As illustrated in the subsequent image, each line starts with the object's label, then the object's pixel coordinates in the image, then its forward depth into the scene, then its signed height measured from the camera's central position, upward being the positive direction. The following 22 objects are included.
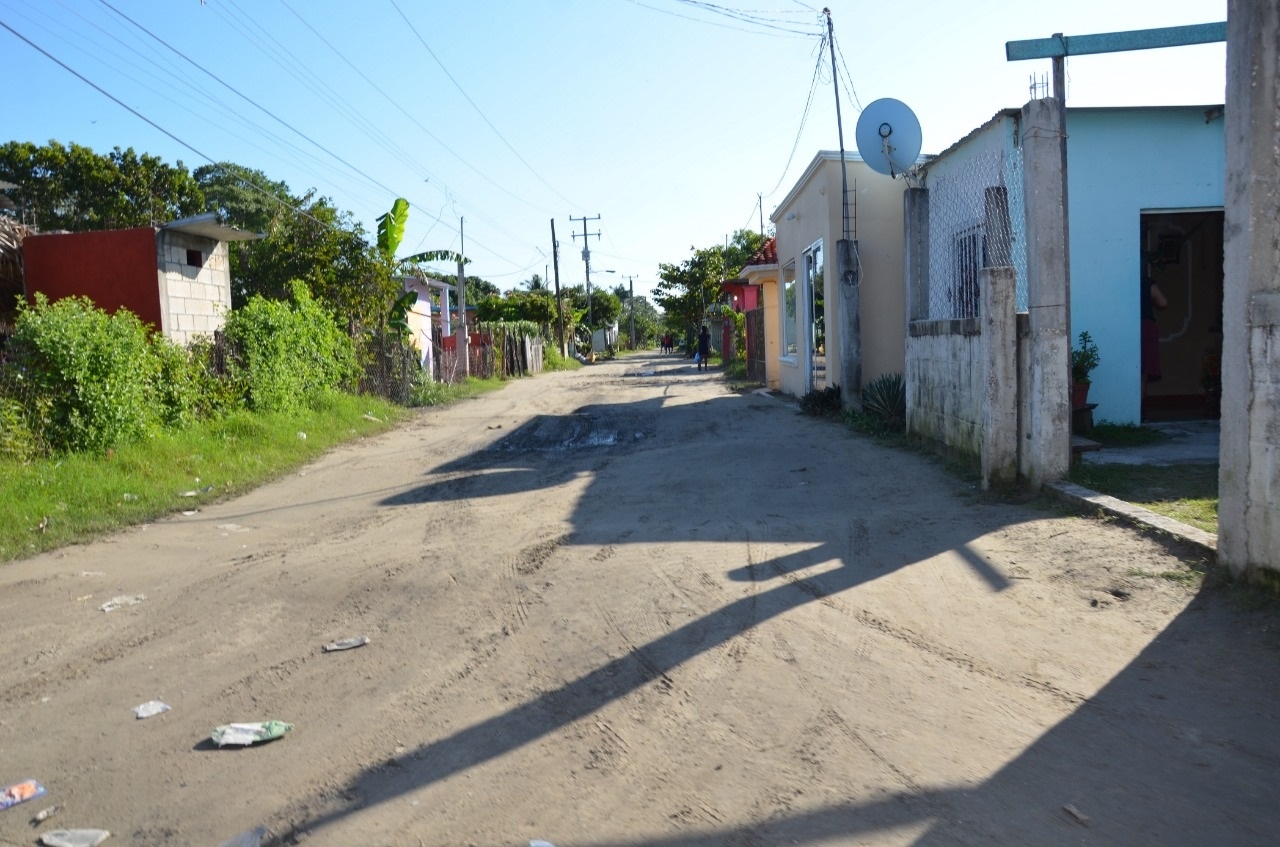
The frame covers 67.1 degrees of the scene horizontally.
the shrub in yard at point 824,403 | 15.33 -0.99
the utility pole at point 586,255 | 73.50 +7.33
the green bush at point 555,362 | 45.47 -0.46
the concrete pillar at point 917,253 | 11.46 +1.00
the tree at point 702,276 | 53.69 +4.05
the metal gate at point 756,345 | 25.47 -0.04
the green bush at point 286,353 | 14.62 +0.18
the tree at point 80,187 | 32.91 +6.37
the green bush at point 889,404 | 12.46 -0.86
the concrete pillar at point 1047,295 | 7.79 +0.29
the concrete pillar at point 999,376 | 8.00 -0.35
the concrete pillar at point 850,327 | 14.56 +0.19
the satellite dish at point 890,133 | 11.81 +2.51
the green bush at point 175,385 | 12.28 -0.22
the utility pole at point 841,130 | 14.24 +3.13
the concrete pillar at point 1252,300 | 5.10 +0.12
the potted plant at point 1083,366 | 10.45 -0.41
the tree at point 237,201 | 40.88 +7.09
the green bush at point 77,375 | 10.31 -0.03
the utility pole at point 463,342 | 31.84 +0.48
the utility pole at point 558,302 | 50.66 +2.66
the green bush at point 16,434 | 9.73 -0.61
